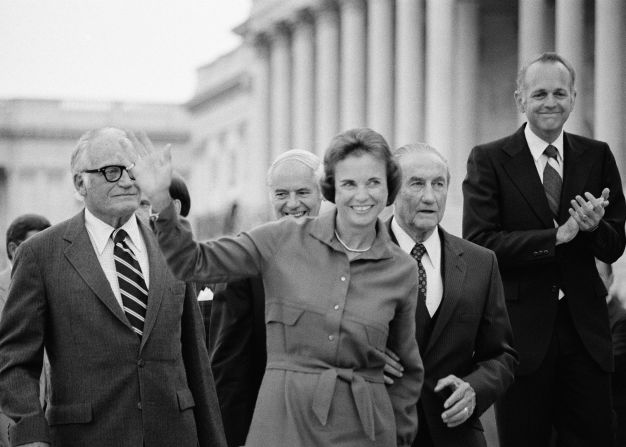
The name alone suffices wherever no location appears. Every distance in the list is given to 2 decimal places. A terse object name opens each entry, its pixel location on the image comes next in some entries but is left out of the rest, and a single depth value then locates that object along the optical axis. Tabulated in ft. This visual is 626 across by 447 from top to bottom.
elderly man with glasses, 22.72
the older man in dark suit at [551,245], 26.96
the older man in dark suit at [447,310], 23.67
